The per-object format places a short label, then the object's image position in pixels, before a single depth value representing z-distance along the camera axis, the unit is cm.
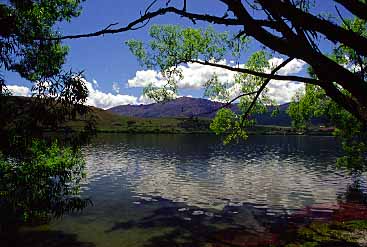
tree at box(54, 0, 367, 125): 564
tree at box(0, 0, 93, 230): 1211
